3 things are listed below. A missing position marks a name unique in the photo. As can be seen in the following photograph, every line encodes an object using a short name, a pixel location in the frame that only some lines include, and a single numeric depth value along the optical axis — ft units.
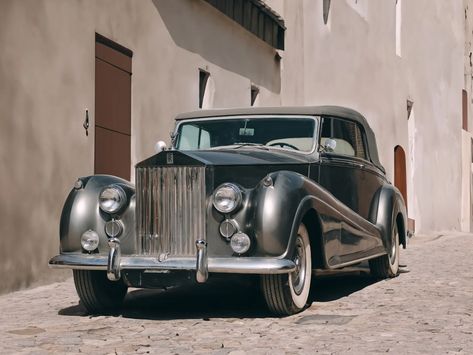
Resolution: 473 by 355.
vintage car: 19.76
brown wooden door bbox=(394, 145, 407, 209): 73.26
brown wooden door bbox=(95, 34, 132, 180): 33.27
